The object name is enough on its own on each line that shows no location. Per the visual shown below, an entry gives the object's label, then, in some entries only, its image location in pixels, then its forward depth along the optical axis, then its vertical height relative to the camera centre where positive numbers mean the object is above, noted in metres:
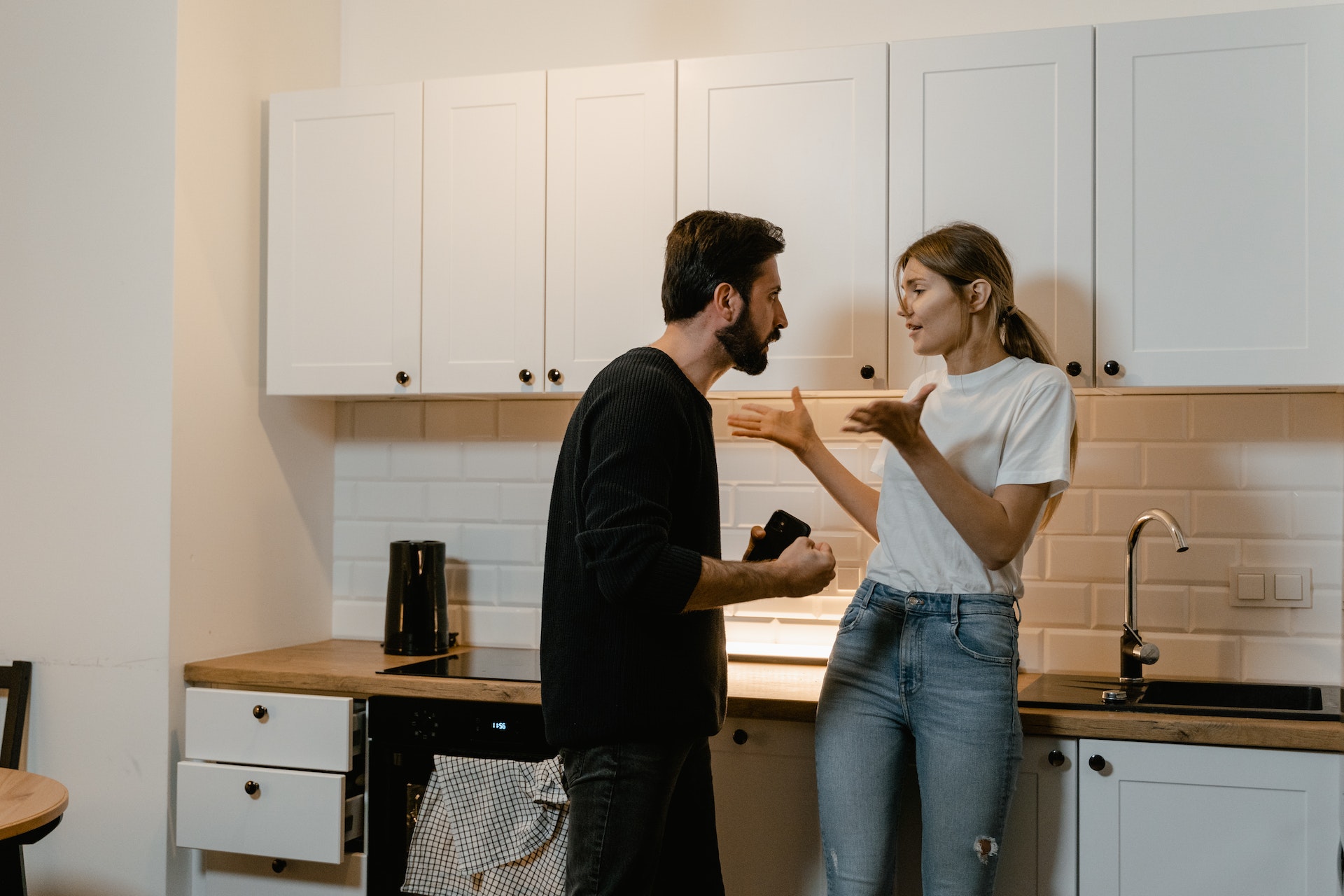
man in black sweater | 1.67 -0.22
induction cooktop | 2.53 -0.50
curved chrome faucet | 2.33 -0.37
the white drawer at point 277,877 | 2.53 -0.98
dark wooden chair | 2.62 -0.60
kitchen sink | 2.05 -0.48
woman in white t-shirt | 1.87 -0.22
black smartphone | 2.07 -0.14
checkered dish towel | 2.27 -0.78
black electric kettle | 2.85 -0.37
